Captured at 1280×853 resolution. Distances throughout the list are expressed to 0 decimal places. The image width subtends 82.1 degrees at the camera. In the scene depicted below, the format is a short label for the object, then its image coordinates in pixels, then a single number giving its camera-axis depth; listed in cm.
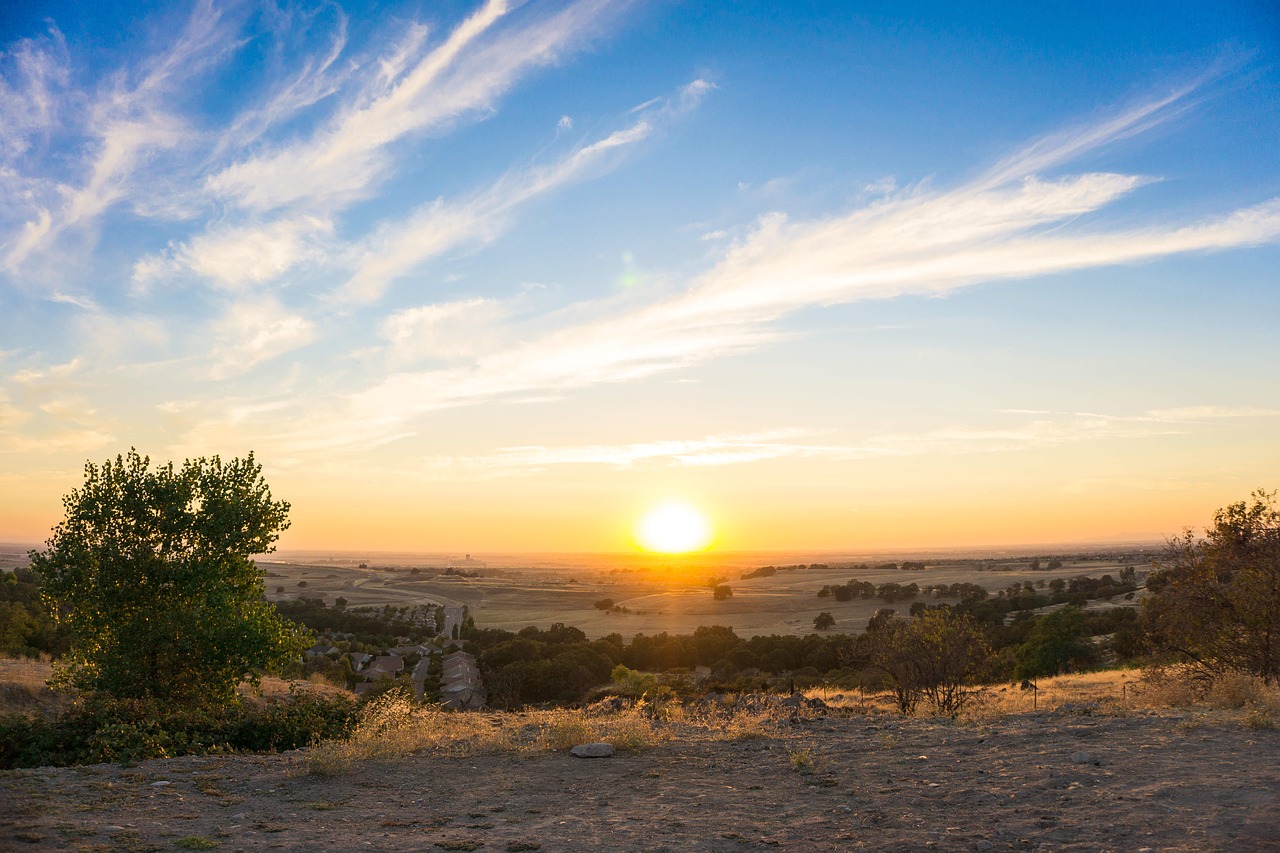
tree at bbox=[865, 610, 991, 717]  1881
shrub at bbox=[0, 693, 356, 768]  1095
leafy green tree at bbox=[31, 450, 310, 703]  1580
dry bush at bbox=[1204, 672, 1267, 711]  1330
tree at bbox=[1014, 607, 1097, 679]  3409
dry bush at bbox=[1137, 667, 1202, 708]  1511
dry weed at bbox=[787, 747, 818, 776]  1012
